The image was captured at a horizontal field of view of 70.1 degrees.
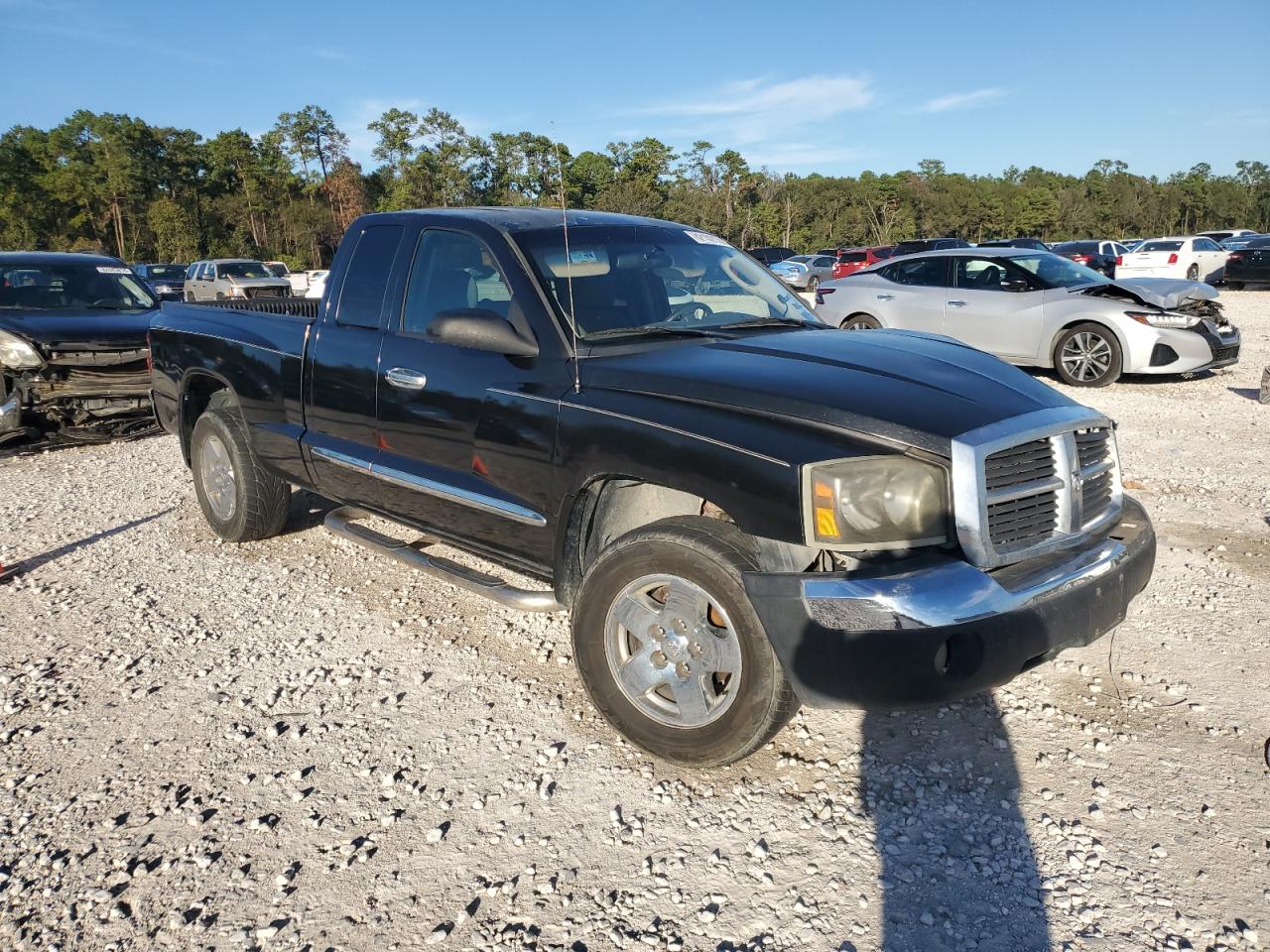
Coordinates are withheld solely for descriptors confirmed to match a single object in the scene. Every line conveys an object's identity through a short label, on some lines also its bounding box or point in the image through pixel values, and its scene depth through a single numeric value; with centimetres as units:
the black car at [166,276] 3111
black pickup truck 266
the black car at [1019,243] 2820
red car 3061
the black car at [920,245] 2783
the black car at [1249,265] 2575
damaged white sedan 1009
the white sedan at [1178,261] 2573
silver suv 2500
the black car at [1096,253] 2797
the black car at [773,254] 3403
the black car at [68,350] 799
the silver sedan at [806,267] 2808
